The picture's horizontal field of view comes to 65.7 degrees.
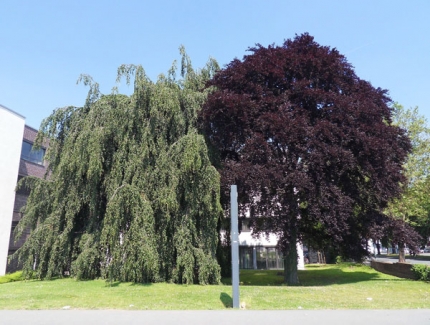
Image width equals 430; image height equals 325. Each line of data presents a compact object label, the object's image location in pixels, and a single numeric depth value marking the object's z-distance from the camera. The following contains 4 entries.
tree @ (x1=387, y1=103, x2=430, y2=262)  24.78
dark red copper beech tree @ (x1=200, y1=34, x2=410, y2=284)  14.59
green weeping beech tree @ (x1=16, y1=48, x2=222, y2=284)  14.46
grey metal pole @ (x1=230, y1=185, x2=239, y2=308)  8.97
